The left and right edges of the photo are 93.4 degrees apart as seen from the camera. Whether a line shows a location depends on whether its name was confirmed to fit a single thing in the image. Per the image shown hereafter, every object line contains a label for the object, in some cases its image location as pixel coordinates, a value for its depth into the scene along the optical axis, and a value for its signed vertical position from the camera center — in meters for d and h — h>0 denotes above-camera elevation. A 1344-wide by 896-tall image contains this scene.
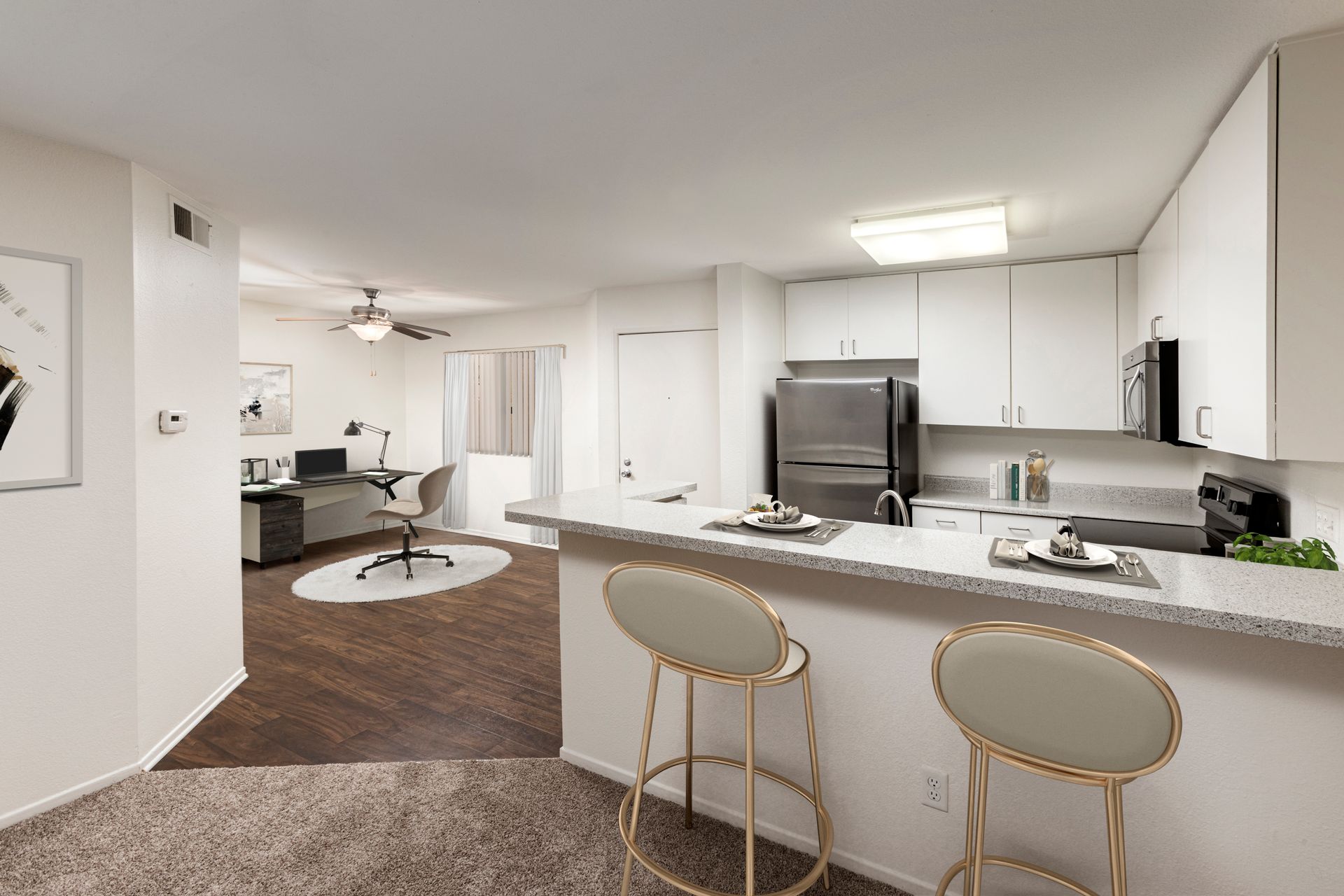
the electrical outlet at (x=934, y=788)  1.74 -0.96
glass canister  3.97 -0.23
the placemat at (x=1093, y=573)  1.42 -0.31
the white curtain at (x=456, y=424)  6.84 +0.25
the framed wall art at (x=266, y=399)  5.83 +0.47
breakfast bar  1.35 -0.66
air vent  2.66 +0.97
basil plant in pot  1.68 -0.32
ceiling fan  4.78 +0.95
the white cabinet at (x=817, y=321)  4.35 +0.86
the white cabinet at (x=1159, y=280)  2.62 +0.74
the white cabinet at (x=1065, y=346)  3.67 +0.57
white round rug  4.77 -1.06
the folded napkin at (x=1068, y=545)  1.56 -0.26
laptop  6.16 -0.17
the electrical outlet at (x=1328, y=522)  2.04 -0.27
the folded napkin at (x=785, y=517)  2.07 -0.24
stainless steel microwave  2.58 +0.22
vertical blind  6.44 +0.46
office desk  5.43 -0.65
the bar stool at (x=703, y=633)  1.45 -0.45
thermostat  2.53 +0.11
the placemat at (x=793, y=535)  1.89 -0.28
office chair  5.36 -0.51
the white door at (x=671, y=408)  4.66 +0.28
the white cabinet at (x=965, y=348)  3.93 +0.60
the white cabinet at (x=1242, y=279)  1.62 +0.46
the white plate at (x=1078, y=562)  1.52 -0.28
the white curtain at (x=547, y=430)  6.19 +0.16
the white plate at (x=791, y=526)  2.00 -0.26
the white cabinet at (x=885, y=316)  4.15 +0.85
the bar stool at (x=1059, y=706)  1.07 -0.48
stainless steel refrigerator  3.80 +0.00
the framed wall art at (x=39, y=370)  2.10 +0.28
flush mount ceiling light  2.88 +1.01
